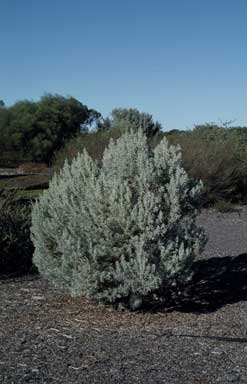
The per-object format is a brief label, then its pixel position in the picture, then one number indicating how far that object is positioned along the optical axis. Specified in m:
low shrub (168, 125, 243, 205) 19.44
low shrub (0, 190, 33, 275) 8.81
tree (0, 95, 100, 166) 52.19
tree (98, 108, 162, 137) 41.18
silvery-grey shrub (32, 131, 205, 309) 6.29
